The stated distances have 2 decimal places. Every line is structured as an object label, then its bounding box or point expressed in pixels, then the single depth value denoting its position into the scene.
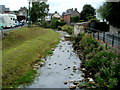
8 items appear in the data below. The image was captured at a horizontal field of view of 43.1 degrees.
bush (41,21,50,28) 48.42
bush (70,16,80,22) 47.36
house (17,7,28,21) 52.74
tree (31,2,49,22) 37.91
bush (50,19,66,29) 48.37
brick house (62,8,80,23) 57.70
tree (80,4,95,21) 50.72
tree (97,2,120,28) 14.42
